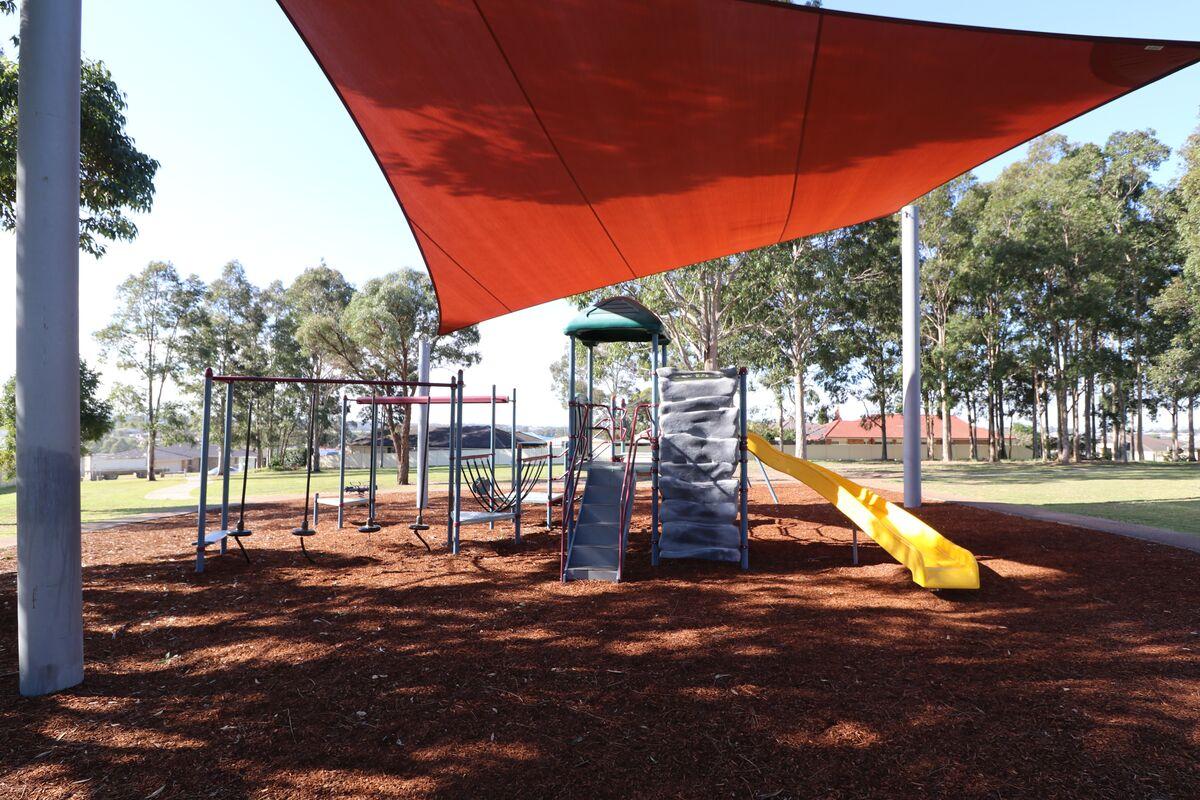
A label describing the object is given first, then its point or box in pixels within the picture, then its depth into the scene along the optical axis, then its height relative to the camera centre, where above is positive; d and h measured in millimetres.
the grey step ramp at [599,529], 5367 -1078
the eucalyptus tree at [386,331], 22078 +3620
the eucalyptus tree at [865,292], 18875 +4596
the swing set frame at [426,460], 5914 -473
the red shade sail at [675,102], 2826 +1921
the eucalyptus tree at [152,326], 30609 +5227
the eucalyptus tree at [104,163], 7242 +3384
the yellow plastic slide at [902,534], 4559 -1003
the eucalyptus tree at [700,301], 17297 +3802
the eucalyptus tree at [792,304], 17188 +3959
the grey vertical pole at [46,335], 2805 +436
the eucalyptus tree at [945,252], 26500 +7957
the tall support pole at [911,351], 8461 +1036
